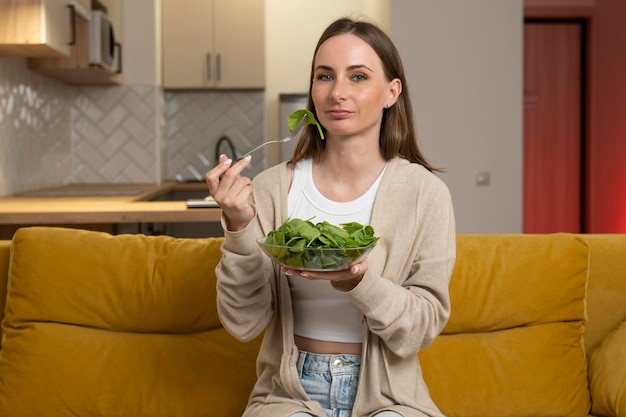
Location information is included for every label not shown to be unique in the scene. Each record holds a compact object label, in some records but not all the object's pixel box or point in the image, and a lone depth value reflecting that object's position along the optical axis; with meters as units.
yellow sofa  2.12
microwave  4.60
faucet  6.41
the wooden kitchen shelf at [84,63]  4.59
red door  7.41
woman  1.71
